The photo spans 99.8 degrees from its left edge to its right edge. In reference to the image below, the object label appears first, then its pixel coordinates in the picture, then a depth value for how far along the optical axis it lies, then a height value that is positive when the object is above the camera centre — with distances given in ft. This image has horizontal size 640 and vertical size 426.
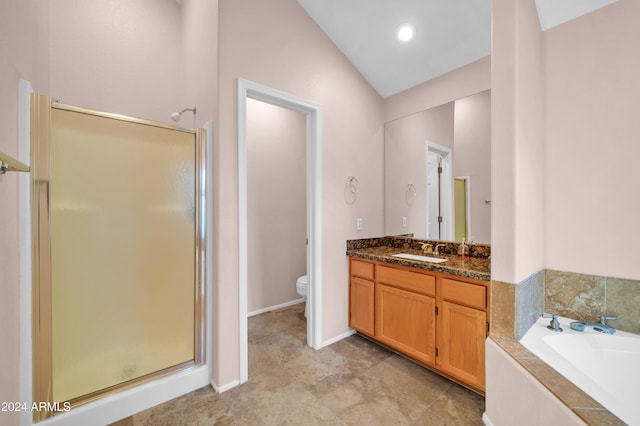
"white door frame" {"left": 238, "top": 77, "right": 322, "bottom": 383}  7.54 +0.31
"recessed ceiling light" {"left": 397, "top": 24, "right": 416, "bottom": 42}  7.53 +5.10
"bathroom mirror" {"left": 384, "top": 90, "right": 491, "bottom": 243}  7.50 +1.28
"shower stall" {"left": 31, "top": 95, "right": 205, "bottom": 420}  4.90 -0.80
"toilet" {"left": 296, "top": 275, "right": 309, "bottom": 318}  9.87 -2.74
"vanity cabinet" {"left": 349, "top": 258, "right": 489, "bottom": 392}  5.88 -2.63
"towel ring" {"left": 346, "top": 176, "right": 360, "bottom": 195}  8.81 +0.92
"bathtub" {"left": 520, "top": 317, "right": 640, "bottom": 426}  4.13 -2.36
